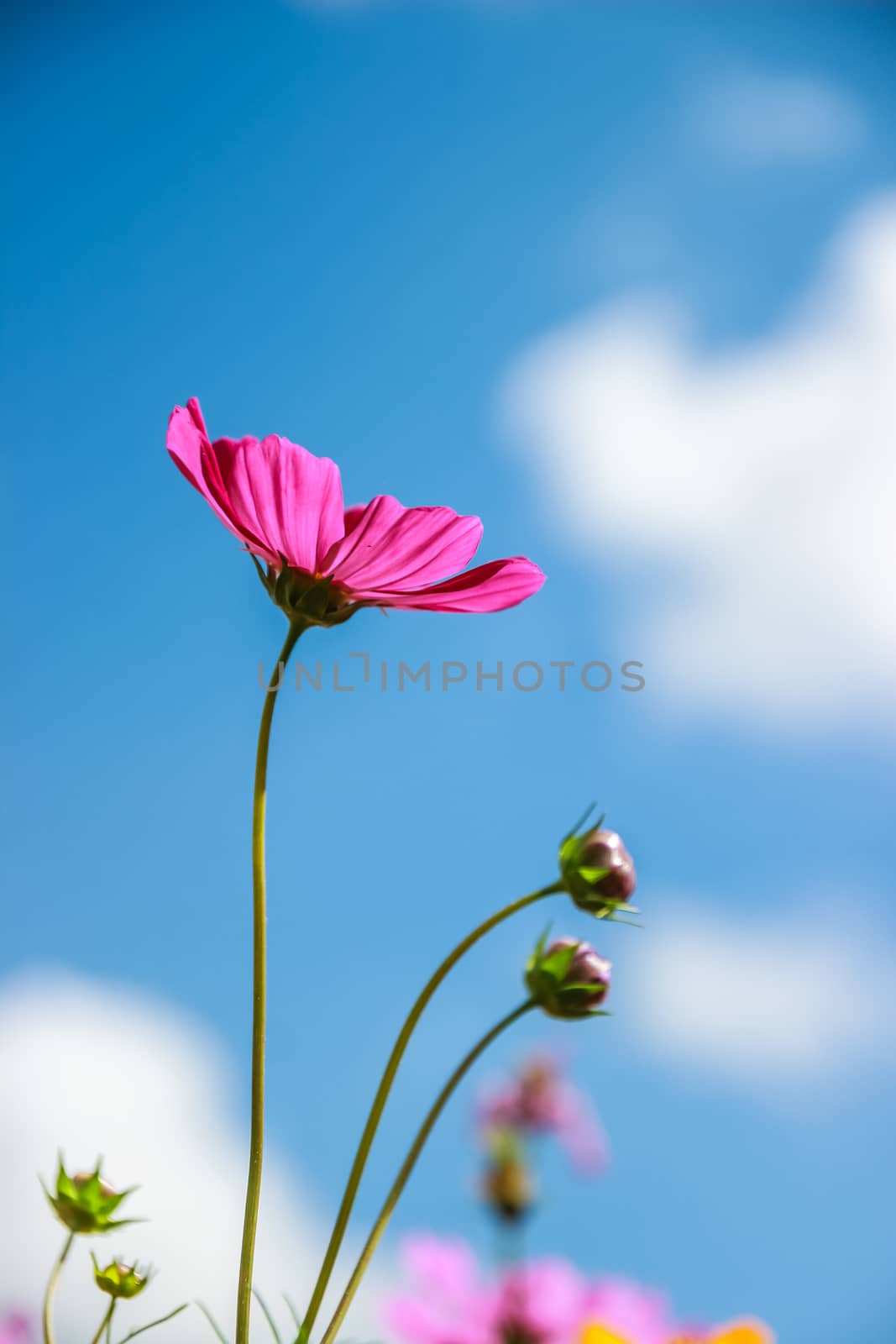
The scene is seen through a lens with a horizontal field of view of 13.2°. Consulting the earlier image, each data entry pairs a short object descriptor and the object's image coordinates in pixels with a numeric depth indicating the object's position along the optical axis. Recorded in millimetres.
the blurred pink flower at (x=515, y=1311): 640
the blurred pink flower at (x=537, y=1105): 1248
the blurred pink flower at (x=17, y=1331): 641
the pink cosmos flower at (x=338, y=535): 661
